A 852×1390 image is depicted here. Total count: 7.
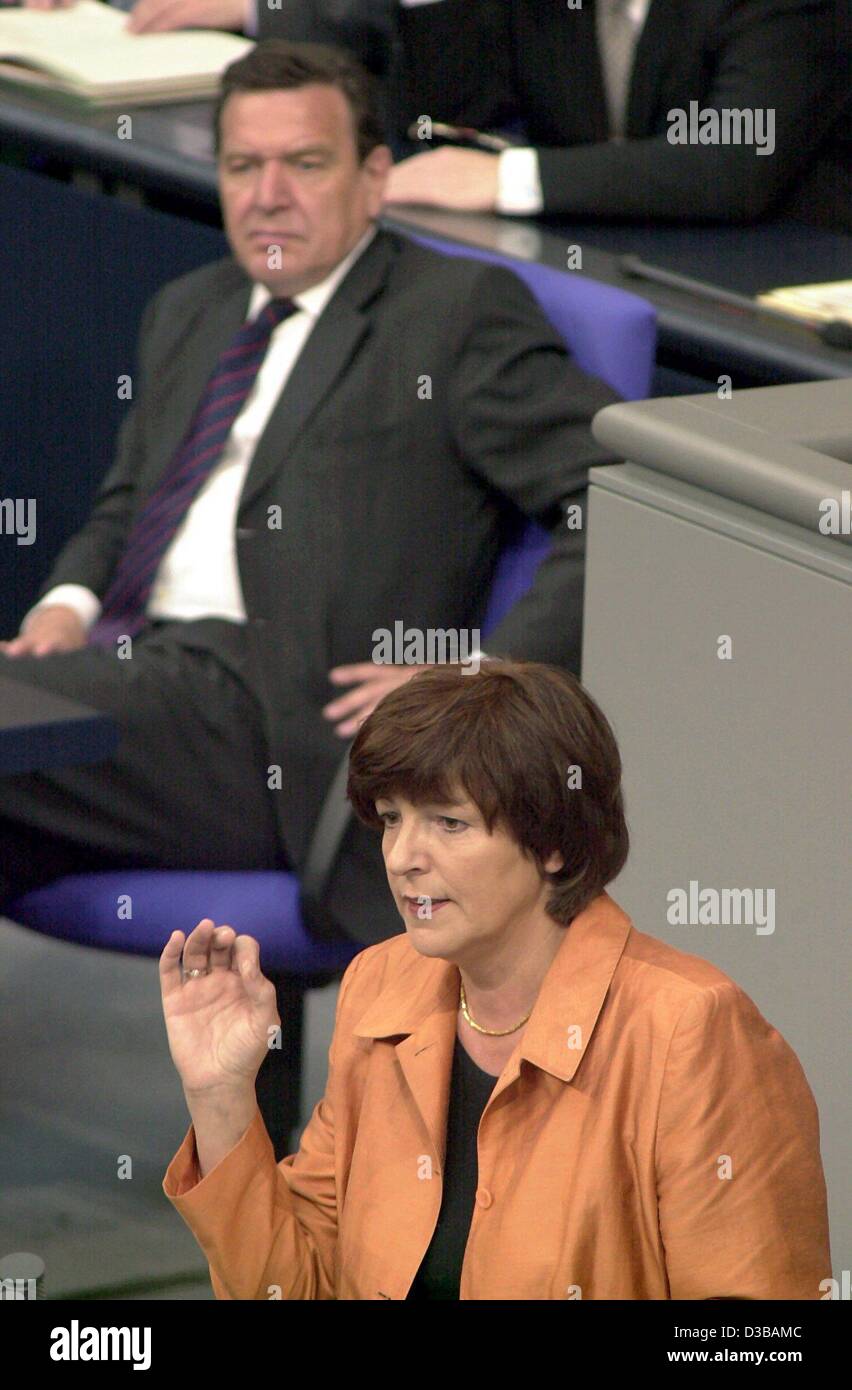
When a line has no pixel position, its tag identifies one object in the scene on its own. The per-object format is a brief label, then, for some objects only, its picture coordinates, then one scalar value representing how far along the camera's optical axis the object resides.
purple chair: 4.85
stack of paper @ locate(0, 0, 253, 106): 7.08
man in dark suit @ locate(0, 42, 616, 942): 5.08
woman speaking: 2.76
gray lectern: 3.19
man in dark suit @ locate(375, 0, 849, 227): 6.10
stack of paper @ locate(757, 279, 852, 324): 5.27
